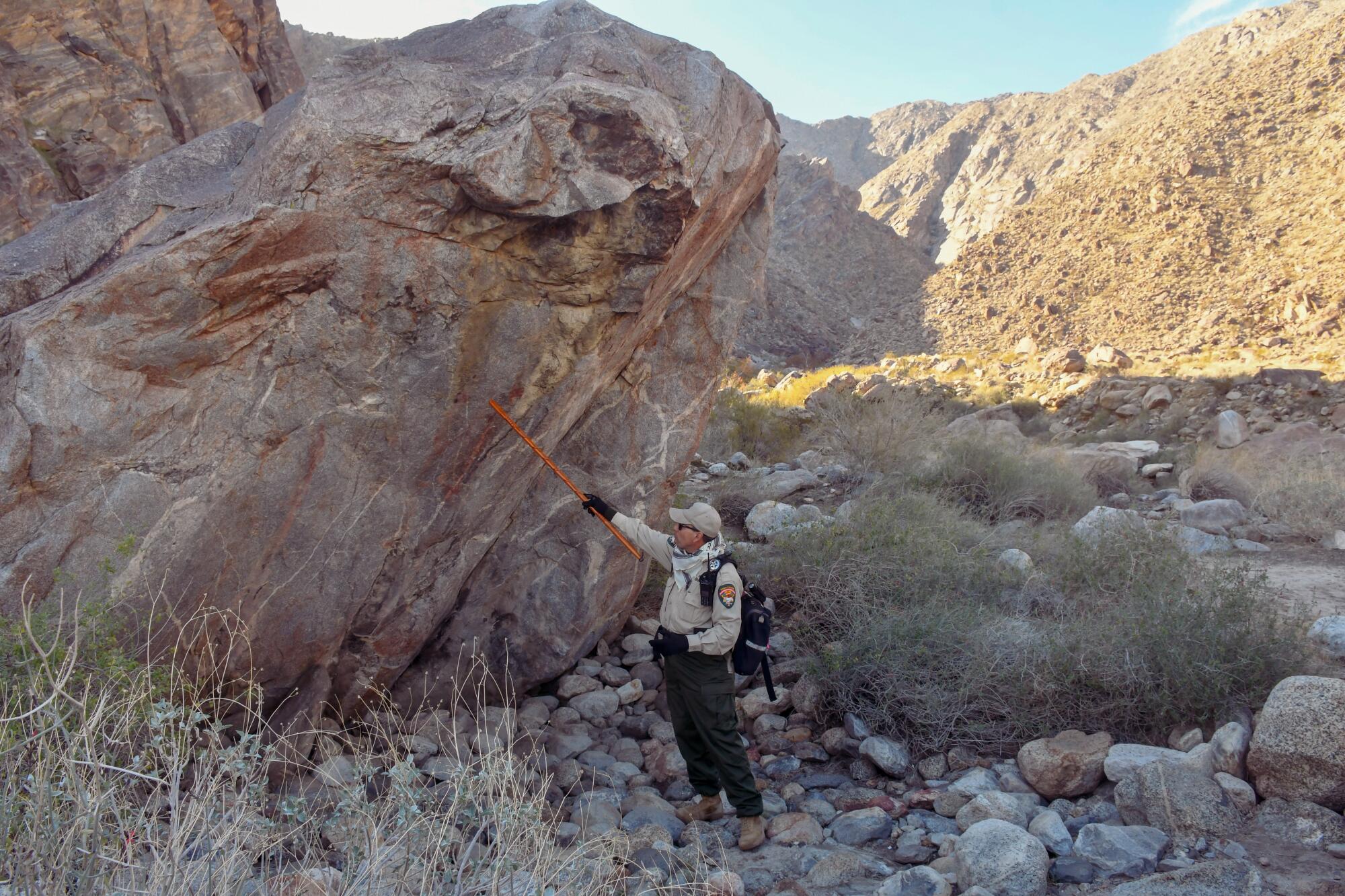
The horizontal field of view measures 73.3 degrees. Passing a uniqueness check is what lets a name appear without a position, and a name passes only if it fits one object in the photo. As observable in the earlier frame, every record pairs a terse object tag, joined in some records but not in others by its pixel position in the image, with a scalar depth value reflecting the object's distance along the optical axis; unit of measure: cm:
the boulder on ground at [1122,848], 343
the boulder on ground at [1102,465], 1010
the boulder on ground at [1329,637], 483
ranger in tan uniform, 407
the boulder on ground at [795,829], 404
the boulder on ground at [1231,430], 1140
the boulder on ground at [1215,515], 822
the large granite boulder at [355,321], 361
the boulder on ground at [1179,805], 357
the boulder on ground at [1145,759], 393
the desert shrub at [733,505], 880
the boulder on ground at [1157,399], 1352
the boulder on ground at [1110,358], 1645
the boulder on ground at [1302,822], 343
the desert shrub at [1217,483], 912
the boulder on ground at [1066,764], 420
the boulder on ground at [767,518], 791
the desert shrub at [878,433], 1024
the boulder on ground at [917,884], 340
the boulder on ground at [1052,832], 366
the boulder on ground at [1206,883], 299
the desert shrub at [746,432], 1220
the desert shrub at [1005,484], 877
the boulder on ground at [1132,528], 647
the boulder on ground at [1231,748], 385
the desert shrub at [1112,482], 988
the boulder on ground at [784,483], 976
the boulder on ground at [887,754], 466
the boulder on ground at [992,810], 396
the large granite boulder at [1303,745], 358
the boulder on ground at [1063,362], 1705
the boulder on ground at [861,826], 404
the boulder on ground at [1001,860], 335
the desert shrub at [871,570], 592
